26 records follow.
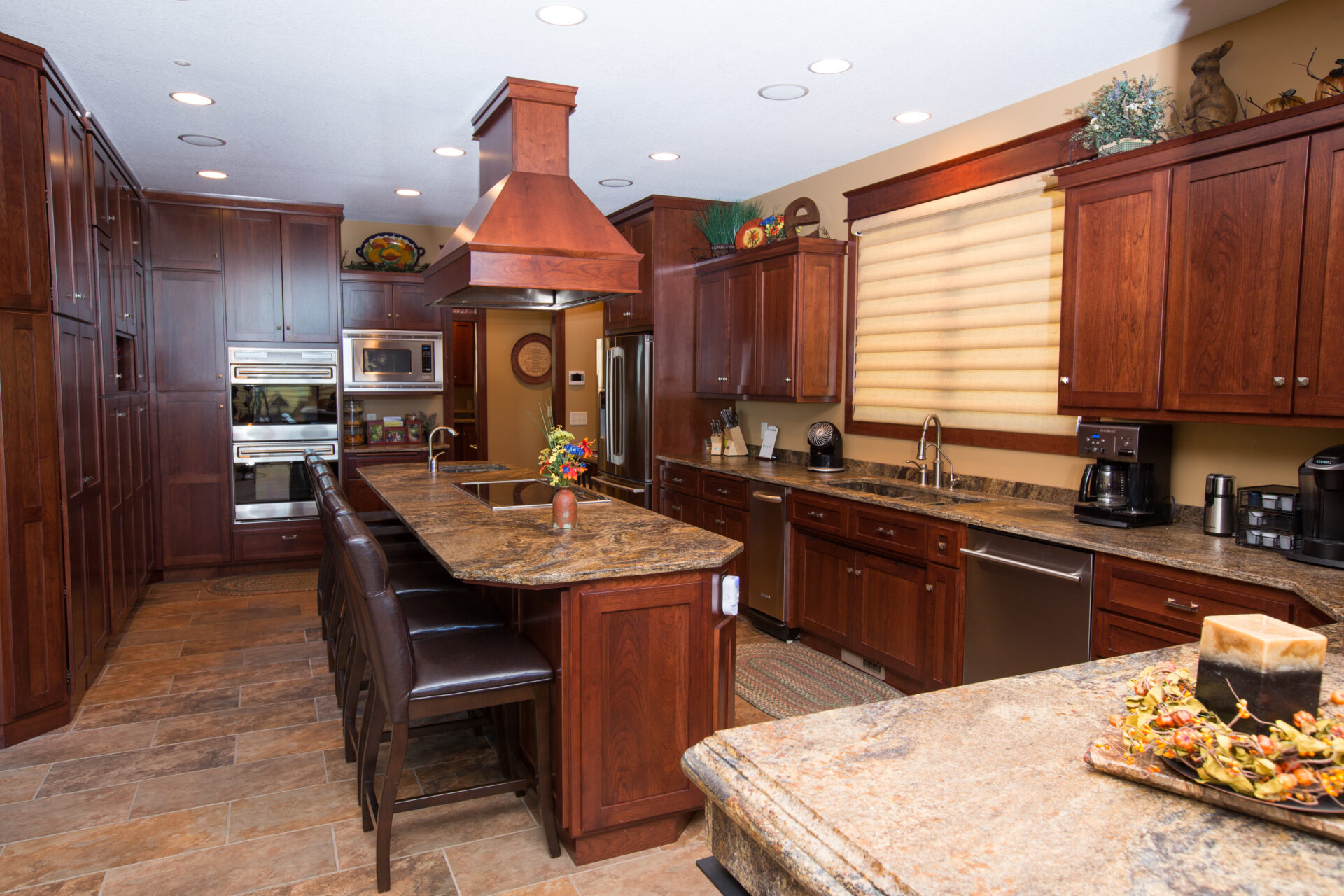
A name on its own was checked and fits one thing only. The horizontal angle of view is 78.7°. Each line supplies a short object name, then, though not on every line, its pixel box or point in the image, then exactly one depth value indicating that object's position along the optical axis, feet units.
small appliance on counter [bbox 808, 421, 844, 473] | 15.64
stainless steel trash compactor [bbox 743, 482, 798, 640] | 14.48
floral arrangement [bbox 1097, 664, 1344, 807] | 3.02
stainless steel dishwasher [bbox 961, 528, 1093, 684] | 9.28
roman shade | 12.02
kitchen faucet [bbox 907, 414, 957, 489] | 13.48
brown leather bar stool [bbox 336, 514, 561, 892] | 7.11
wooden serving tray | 2.95
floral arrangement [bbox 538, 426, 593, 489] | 9.94
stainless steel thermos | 9.23
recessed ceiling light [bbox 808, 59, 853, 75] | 10.97
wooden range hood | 10.18
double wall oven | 19.30
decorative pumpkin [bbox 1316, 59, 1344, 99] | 7.79
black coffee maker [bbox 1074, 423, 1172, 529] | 9.76
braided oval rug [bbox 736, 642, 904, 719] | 11.78
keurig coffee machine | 7.52
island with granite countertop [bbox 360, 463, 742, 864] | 7.75
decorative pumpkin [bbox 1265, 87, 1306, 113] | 8.30
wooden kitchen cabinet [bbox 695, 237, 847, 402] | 15.61
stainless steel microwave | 20.33
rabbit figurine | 9.09
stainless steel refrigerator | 18.79
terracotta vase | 9.50
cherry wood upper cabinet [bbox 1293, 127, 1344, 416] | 7.57
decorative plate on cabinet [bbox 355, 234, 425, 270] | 20.76
